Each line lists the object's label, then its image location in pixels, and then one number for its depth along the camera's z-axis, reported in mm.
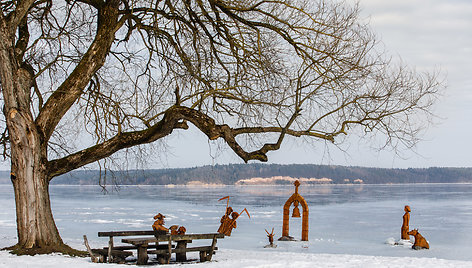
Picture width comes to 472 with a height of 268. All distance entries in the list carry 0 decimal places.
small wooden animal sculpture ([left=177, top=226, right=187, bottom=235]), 11897
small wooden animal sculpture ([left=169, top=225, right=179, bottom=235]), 11930
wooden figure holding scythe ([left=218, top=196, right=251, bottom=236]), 15850
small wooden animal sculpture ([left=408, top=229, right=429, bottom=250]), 17094
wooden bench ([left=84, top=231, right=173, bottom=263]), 10636
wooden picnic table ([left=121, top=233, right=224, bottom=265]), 10188
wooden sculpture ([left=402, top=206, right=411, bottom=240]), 18594
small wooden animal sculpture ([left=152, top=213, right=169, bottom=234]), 11375
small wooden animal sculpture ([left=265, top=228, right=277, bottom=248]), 16931
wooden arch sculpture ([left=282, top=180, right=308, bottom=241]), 18078
